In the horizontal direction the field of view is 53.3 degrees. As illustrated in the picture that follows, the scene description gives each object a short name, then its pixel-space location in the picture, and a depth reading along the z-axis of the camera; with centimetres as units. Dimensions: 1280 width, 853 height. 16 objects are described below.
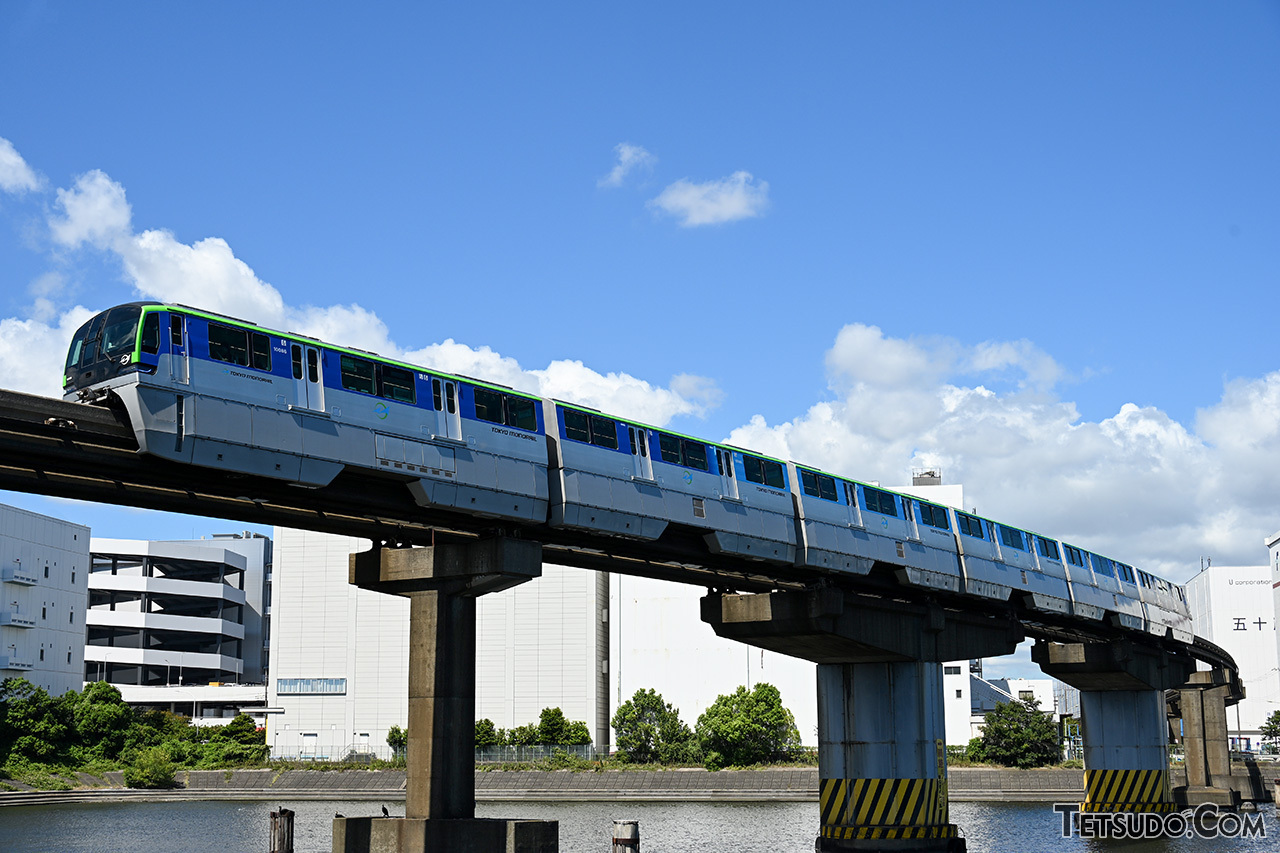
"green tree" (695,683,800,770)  9538
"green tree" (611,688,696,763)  9819
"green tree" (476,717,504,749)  10175
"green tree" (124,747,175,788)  8950
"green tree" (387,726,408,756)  10459
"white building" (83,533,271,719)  13938
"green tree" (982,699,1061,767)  9225
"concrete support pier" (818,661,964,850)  4716
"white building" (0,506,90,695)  11012
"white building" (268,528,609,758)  10900
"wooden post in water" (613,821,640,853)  3503
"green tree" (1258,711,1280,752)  12062
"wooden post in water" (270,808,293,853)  4247
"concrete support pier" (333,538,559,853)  3381
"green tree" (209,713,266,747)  10675
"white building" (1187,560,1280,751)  14125
